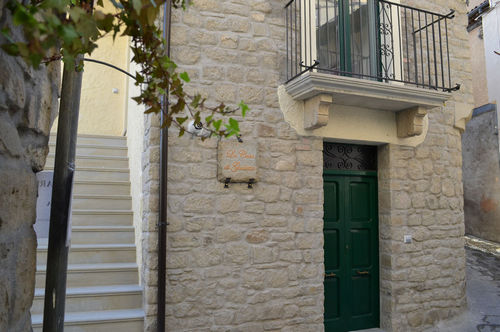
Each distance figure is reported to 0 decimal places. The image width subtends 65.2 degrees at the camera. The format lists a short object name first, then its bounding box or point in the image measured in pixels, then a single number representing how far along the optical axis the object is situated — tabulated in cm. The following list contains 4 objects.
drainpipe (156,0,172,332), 367
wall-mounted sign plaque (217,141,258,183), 405
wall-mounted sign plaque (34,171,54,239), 137
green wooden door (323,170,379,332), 477
